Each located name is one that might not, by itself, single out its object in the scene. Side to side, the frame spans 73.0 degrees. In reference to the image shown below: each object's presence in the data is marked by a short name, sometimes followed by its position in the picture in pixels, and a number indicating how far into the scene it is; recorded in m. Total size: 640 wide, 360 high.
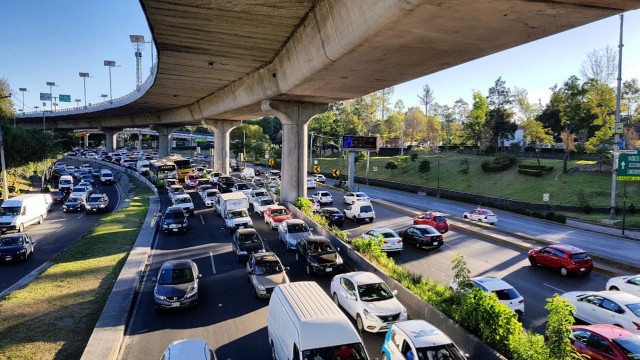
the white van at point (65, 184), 56.44
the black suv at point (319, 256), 19.78
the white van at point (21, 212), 31.14
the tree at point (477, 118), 86.12
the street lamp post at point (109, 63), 131.79
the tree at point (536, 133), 67.69
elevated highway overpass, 11.53
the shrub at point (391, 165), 82.25
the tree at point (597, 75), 70.12
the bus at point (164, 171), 59.68
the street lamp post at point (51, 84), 144.94
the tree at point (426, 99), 135.38
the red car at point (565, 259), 20.92
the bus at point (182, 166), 62.53
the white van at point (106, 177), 66.62
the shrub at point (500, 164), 65.39
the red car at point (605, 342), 10.79
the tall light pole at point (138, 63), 106.38
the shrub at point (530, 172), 58.69
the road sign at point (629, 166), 32.31
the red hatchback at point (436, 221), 30.98
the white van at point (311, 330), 9.69
